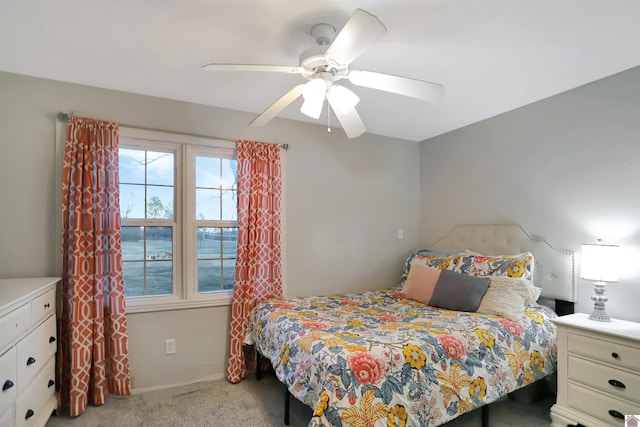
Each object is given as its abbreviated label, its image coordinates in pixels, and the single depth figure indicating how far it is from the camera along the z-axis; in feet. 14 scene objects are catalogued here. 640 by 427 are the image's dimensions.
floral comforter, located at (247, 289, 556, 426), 4.95
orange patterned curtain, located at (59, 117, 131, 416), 7.25
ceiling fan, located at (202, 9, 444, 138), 4.63
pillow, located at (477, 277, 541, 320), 7.43
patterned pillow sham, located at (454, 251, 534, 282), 8.19
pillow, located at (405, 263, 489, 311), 7.97
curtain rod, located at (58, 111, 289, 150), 7.51
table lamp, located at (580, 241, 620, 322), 6.76
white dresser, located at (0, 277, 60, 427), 4.89
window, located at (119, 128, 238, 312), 8.52
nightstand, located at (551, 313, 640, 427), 5.90
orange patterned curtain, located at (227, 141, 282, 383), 8.95
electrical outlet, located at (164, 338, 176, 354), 8.46
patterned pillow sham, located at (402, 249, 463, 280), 9.52
